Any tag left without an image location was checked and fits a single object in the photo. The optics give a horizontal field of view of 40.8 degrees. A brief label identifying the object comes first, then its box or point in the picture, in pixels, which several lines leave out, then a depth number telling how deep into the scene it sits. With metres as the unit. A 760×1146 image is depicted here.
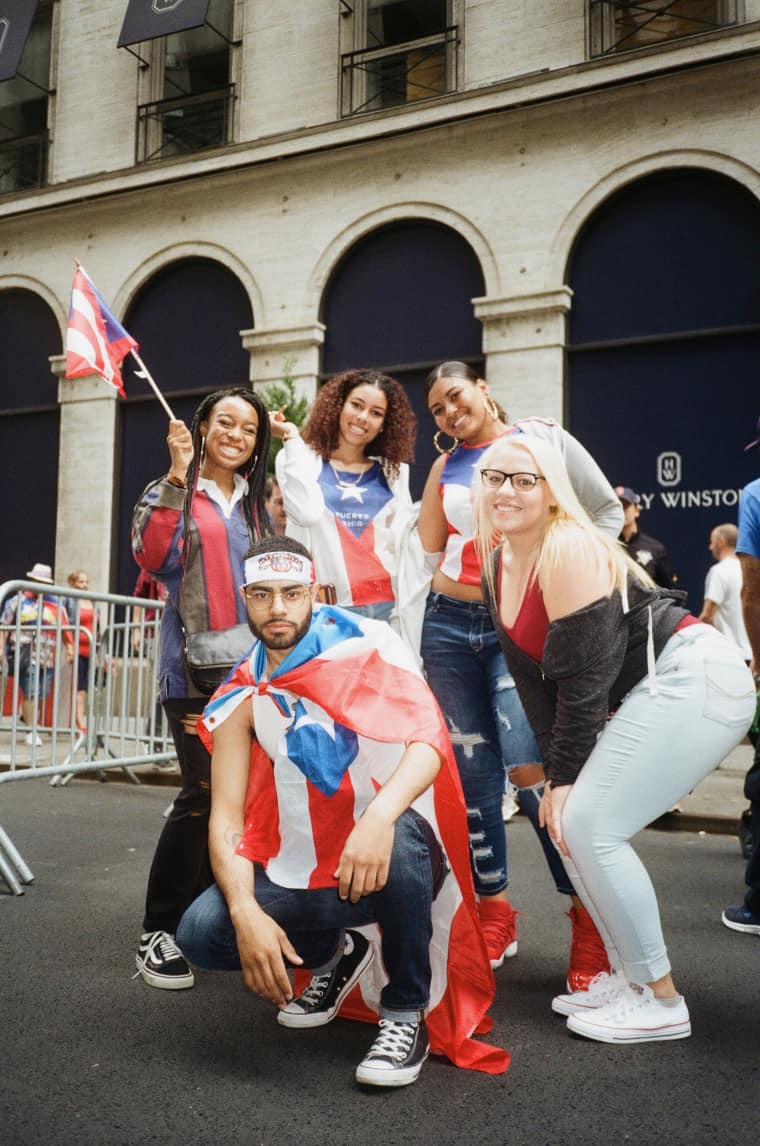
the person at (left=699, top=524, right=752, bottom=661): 8.45
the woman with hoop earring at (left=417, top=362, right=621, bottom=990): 3.50
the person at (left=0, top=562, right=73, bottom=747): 6.07
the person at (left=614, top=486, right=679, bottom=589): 7.88
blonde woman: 2.77
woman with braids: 3.54
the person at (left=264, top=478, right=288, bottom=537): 5.64
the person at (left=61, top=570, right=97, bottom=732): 6.91
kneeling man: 2.67
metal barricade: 5.95
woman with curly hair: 3.84
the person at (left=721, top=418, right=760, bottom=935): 4.08
